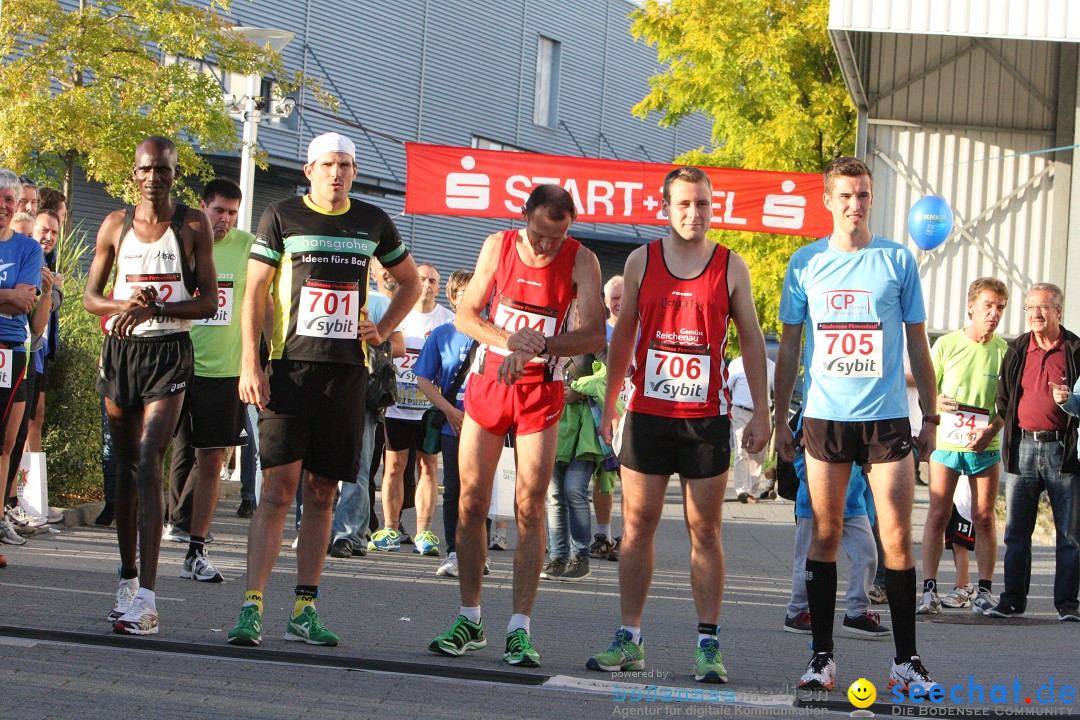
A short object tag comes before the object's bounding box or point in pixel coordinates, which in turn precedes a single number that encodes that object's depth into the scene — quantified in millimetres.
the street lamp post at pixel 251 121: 16625
